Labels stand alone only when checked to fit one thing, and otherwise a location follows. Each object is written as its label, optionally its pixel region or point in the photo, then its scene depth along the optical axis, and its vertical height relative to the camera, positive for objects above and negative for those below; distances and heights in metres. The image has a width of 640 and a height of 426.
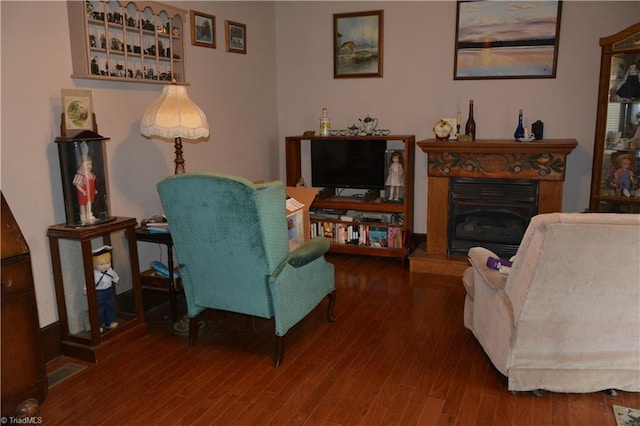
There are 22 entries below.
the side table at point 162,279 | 3.43 -1.05
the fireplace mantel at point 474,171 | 4.32 -0.44
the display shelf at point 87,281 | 3.02 -0.94
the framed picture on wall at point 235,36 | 4.75 +0.77
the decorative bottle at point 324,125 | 5.24 -0.04
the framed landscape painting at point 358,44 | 5.20 +0.75
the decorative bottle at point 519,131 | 4.55 -0.11
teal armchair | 2.78 -0.71
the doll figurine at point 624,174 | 4.17 -0.45
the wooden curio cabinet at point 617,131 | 4.04 -0.11
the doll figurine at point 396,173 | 5.05 -0.50
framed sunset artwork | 4.62 +0.70
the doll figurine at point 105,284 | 3.16 -0.95
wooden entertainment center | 4.95 -0.88
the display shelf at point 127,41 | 3.19 +0.54
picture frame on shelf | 3.08 +0.07
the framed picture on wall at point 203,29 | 4.30 +0.76
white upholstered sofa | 2.30 -0.89
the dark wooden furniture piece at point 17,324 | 2.39 -0.91
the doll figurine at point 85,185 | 3.06 -0.35
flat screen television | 5.14 -0.42
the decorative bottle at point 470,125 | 4.77 -0.06
